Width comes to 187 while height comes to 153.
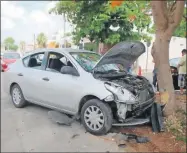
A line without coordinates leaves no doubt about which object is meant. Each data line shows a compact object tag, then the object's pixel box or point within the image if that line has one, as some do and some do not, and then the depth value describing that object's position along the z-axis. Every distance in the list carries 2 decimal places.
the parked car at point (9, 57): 19.12
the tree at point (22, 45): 78.03
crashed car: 5.35
